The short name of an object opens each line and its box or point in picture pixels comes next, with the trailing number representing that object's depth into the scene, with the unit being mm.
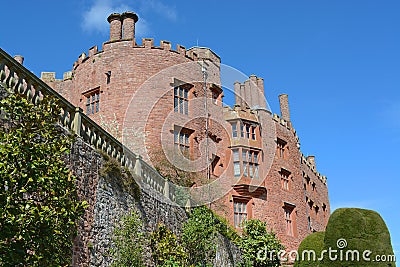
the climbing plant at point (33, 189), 5852
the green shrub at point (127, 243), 10945
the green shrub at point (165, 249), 13180
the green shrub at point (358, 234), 12477
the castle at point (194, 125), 21344
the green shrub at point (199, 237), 15242
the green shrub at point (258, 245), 22503
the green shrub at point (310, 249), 16766
